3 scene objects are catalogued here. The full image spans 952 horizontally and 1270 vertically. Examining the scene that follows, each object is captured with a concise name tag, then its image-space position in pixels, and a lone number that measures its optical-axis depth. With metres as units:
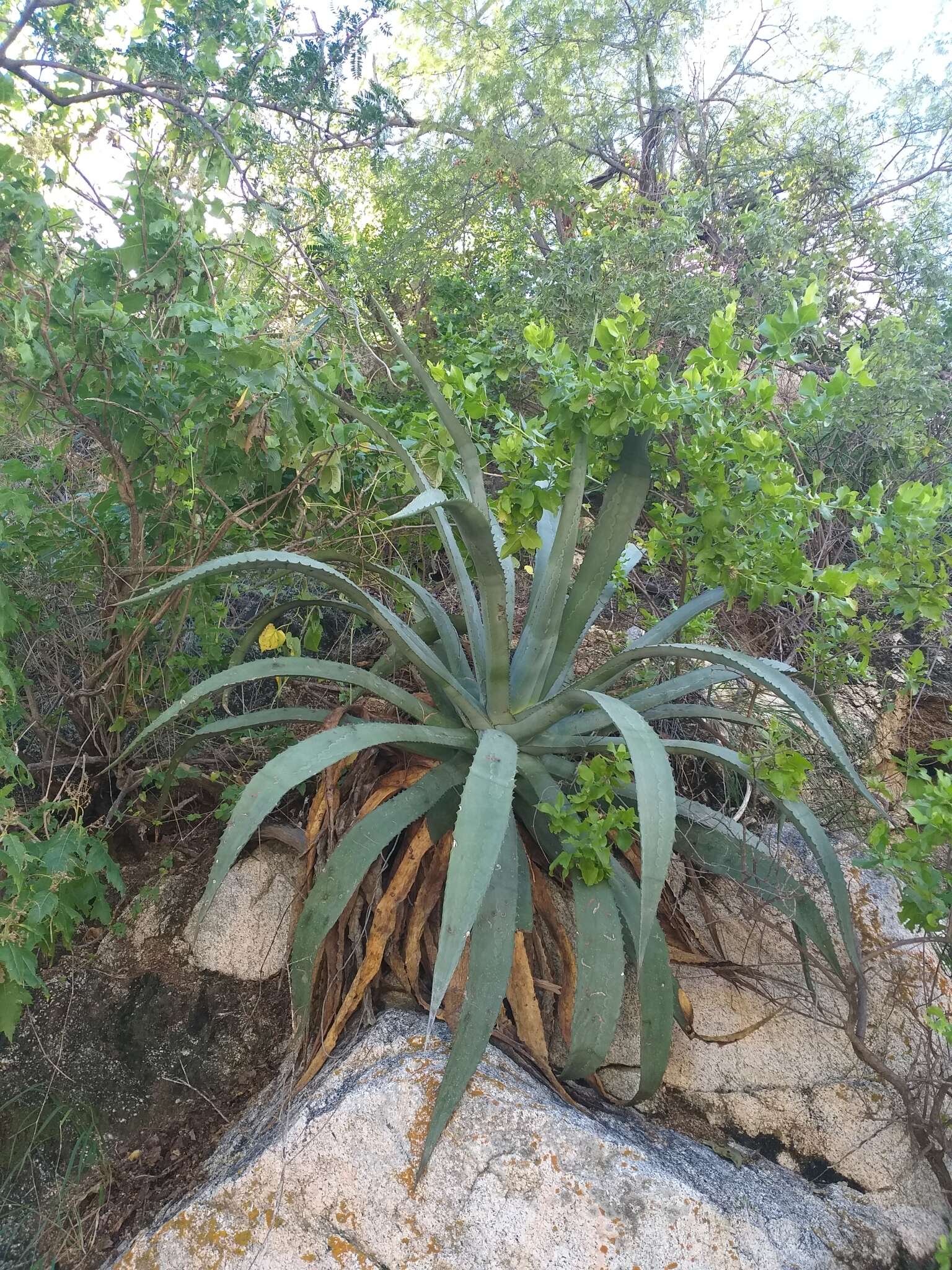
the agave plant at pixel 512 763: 1.44
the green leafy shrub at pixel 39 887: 1.53
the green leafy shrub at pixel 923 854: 1.39
